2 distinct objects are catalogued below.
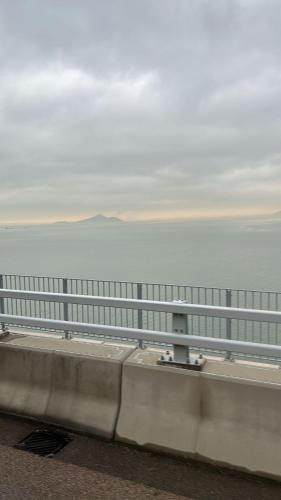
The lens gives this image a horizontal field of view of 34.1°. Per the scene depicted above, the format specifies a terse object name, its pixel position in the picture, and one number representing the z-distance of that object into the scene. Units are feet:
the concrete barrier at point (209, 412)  13.14
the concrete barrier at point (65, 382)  15.51
